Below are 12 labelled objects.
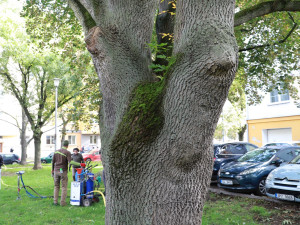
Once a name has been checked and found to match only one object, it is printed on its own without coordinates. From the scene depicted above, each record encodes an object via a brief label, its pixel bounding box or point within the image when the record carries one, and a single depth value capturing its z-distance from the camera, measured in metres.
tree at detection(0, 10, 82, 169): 21.02
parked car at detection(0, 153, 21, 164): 30.03
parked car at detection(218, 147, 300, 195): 9.30
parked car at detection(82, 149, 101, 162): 29.55
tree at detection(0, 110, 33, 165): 28.58
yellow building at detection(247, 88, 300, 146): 22.12
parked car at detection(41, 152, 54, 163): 32.38
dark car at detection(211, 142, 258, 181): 12.12
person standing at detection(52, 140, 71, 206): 8.62
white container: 8.50
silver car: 7.35
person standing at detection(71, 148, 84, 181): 11.37
